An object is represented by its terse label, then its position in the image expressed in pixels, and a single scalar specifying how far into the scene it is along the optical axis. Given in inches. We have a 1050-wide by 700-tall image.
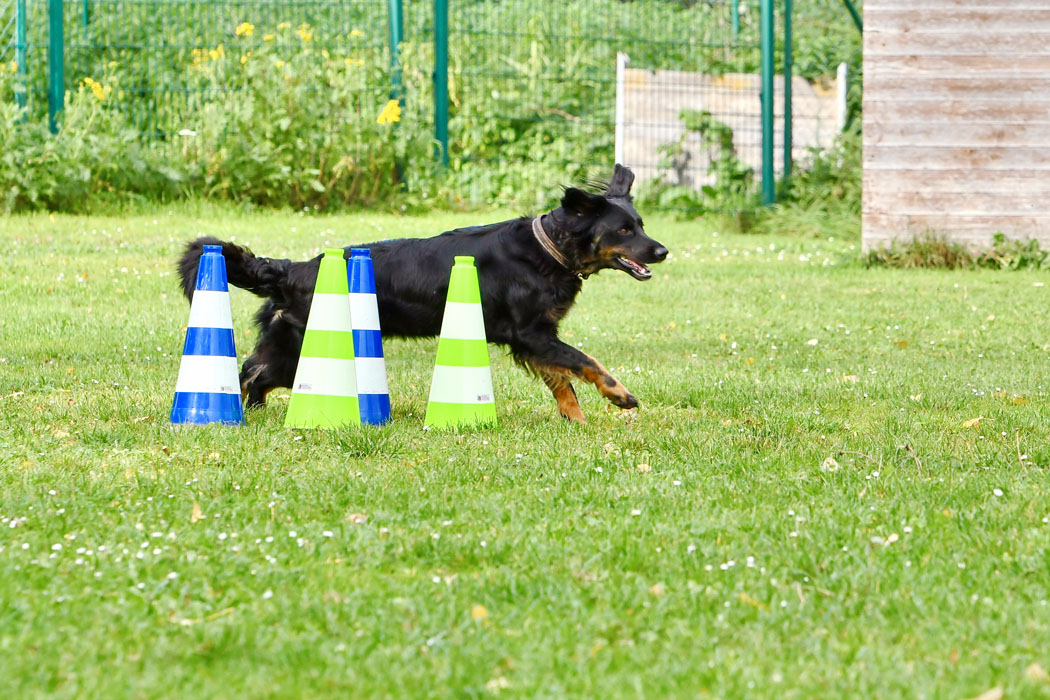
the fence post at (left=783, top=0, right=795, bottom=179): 1224.8
